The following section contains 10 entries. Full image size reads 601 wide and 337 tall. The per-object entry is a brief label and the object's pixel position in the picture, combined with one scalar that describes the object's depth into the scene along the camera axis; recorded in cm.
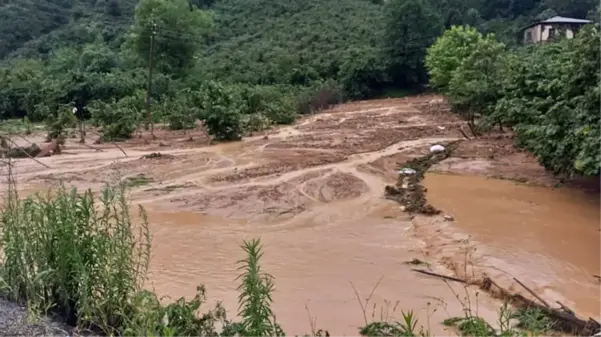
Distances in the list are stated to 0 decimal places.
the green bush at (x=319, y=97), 3569
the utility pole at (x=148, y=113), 2706
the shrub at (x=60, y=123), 2184
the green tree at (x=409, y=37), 4712
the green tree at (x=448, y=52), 3139
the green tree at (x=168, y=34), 3959
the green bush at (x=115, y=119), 2352
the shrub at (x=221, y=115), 2241
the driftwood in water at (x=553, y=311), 647
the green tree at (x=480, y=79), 2189
